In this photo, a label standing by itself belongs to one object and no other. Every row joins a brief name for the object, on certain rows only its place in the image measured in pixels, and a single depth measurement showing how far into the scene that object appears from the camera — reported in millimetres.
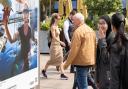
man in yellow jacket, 7391
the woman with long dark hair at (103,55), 6259
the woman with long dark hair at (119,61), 4922
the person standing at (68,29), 11961
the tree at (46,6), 38625
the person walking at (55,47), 10836
